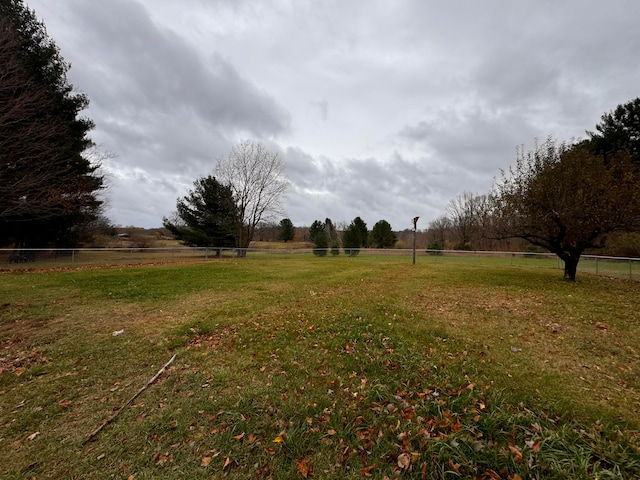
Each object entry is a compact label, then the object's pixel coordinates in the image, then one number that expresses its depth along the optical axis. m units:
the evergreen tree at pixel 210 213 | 25.69
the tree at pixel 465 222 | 41.97
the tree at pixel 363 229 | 37.38
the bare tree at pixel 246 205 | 26.00
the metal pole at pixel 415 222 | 20.12
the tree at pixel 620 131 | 19.54
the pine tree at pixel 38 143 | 11.40
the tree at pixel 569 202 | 8.86
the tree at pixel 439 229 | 49.31
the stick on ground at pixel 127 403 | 2.67
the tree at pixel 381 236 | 38.06
